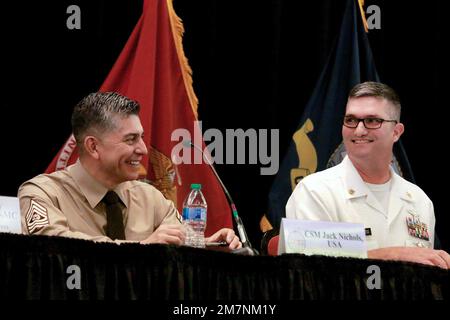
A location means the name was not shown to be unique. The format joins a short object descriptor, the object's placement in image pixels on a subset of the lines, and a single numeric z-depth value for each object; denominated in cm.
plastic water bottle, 567
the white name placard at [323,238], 470
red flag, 762
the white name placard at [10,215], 449
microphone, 550
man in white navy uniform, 632
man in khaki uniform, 579
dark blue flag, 813
